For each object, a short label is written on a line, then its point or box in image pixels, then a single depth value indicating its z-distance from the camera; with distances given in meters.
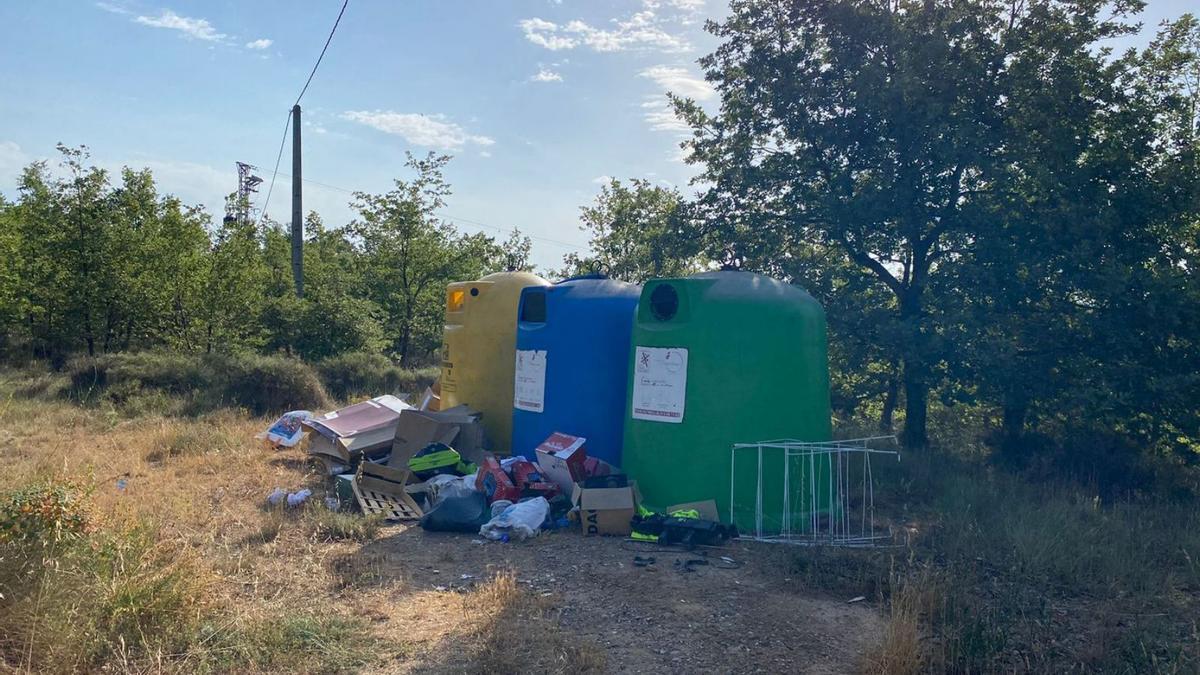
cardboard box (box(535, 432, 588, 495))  6.48
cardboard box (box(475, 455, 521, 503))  6.46
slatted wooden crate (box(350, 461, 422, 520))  6.48
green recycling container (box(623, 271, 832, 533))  6.11
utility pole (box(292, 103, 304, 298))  15.04
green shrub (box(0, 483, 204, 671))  3.39
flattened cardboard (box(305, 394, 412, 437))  7.95
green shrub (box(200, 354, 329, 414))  11.19
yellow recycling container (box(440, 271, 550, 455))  8.49
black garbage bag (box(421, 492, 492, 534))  6.01
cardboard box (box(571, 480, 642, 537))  5.90
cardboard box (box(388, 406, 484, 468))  7.49
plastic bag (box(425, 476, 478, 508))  6.56
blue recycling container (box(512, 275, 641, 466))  7.11
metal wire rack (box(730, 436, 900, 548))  5.93
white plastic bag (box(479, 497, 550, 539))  5.82
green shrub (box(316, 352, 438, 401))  12.63
